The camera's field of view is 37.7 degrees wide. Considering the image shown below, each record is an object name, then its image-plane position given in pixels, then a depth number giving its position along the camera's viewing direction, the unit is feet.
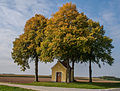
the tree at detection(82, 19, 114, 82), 127.59
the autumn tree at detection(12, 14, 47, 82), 134.72
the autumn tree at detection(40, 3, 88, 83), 100.37
